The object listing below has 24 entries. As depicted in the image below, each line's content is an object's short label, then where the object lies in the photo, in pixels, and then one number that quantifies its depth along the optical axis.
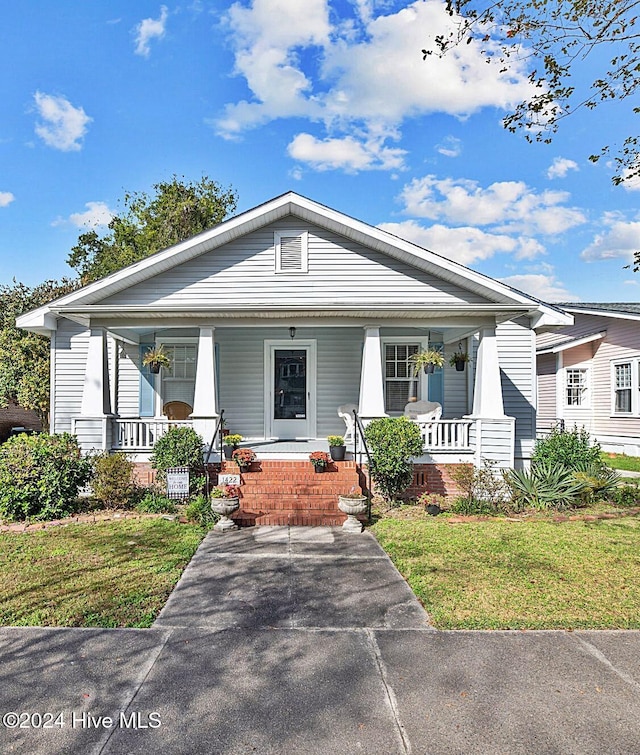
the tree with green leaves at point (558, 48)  6.46
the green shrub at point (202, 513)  7.84
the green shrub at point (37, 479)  8.12
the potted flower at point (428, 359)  10.59
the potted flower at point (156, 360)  10.91
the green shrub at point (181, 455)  9.12
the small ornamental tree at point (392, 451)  9.01
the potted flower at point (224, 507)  7.58
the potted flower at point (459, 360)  11.47
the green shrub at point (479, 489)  8.95
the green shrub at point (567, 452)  9.91
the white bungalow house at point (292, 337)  9.88
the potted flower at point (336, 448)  9.66
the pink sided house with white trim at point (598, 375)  16.75
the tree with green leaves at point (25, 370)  17.34
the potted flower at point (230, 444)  9.79
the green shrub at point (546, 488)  9.29
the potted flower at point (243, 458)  9.08
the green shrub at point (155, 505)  8.75
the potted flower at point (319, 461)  9.07
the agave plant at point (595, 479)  9.39
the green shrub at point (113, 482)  8.82
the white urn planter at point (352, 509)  7.75
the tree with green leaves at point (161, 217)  26.19
